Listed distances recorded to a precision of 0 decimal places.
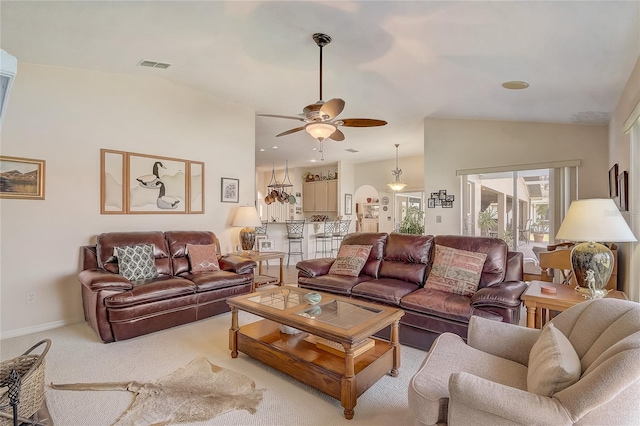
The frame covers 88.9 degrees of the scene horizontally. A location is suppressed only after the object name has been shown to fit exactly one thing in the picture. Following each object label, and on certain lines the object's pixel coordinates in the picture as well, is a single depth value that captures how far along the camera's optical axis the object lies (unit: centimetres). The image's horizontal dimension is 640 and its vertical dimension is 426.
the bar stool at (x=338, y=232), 834
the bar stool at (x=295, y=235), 731
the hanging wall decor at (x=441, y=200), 545
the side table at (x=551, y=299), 233
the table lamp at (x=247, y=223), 502
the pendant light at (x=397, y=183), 823
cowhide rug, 204
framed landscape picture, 337
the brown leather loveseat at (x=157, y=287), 315
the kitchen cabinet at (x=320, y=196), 994
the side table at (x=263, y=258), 490
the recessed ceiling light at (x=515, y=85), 320
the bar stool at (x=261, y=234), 670
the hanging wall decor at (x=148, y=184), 408
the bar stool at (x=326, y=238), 799
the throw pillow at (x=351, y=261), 385
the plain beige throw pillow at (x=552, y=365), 127
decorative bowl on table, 279
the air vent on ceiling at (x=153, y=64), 383
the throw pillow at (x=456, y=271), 311
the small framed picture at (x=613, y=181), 318
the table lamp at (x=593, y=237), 219
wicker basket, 153
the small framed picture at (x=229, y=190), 527
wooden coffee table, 210
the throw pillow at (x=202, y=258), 422
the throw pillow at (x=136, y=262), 364
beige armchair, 114
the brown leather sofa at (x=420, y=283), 274
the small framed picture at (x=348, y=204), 970
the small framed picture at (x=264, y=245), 668
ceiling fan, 295
